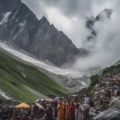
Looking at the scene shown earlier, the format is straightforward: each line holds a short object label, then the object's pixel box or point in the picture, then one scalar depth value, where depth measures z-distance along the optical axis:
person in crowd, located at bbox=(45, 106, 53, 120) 33.50
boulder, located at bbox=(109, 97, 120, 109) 32.73
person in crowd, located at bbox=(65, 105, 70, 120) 32.03
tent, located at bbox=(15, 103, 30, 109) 44.74
